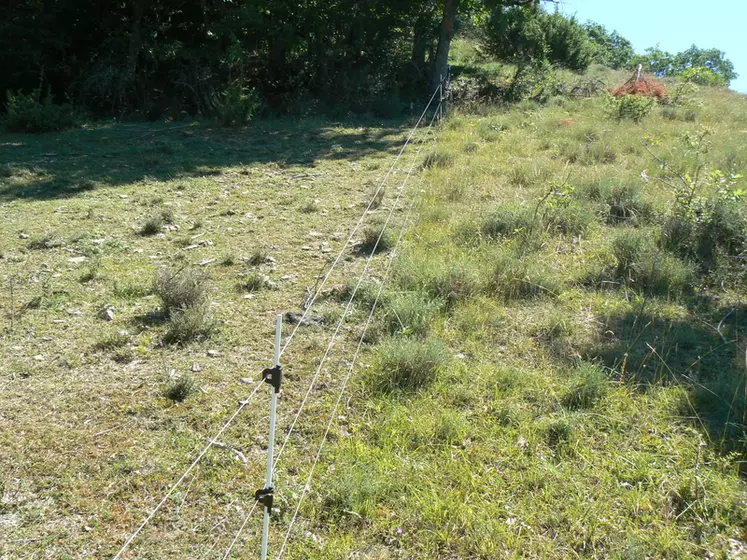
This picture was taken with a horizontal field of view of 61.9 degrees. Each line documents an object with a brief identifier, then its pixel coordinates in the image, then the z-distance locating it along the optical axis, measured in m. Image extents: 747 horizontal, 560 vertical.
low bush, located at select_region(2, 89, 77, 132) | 12.49
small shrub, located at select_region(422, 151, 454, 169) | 9.76
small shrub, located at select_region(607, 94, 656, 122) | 13.13
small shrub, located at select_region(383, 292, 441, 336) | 4.88
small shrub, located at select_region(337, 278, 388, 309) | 5.32
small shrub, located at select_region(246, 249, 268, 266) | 6.30
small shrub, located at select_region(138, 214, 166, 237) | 7.13
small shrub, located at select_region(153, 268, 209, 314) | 5.12
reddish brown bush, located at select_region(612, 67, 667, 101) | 15.67
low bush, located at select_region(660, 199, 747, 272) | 6.08
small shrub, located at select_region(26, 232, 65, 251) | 6.60
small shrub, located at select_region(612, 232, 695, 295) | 5.57
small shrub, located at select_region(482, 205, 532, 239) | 6.73
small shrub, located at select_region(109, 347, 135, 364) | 4.47
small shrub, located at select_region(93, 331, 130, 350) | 4.61
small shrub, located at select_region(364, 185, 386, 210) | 8.19
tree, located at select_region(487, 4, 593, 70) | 17.56
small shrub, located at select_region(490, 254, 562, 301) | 5.52
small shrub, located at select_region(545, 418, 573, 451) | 3.67
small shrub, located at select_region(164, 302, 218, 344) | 4.75
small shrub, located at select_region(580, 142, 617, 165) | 9.83
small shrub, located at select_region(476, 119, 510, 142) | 11.63
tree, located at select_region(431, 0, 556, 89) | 16.45
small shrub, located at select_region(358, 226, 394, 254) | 6.64
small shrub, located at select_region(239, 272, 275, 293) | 5.74
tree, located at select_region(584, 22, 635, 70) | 41.16
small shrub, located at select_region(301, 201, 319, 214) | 8.04
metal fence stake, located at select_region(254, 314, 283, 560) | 2.49
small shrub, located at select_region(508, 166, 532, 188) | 8.76
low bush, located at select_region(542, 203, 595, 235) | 6.87
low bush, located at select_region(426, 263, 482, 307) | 5.40
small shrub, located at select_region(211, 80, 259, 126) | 13.23
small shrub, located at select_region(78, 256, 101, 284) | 5.77
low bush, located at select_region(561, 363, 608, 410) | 4.00
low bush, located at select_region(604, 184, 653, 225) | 7.23
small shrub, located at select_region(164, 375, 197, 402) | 4.04
